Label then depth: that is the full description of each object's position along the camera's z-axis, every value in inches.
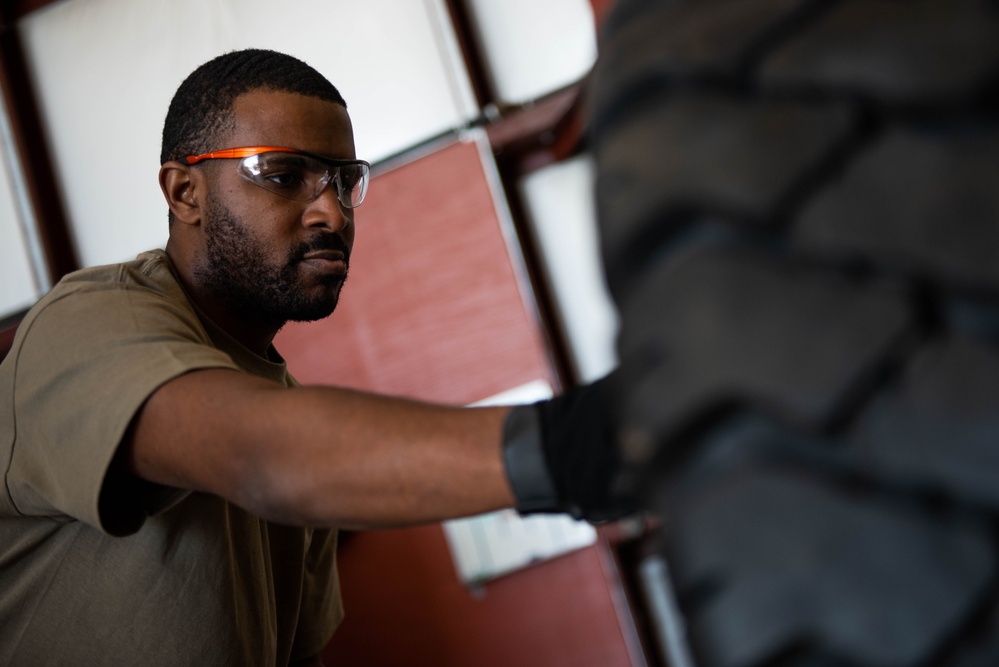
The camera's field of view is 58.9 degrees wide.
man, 22.9
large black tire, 12.4
